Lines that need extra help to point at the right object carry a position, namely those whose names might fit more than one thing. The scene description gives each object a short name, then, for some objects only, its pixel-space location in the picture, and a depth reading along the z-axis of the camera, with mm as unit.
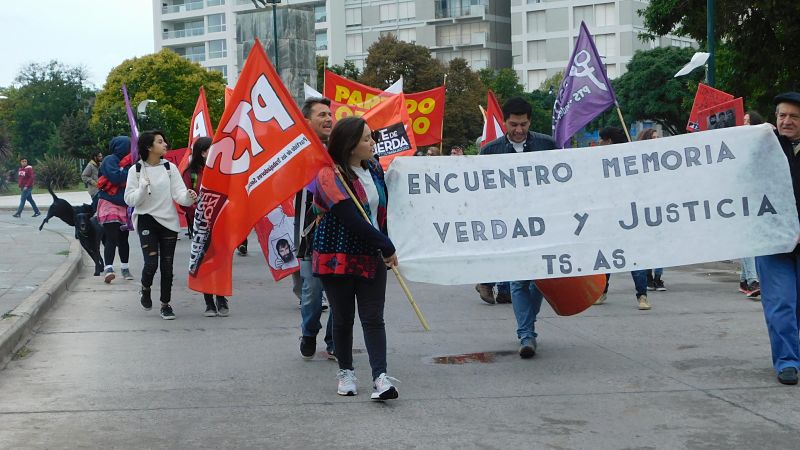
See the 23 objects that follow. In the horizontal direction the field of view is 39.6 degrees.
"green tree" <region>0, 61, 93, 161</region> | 111875
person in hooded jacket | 13375
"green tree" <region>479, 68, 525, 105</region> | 77312
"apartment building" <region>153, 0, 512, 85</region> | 90812
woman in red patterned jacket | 6445
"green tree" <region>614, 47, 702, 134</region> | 68438
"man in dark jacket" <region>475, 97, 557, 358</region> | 8039
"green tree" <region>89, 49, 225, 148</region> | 80125
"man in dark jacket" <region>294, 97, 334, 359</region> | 7730
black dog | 15016
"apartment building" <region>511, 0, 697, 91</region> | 82500
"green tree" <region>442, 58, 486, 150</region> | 69250
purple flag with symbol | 12156
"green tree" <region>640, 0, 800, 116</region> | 21062
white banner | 7297
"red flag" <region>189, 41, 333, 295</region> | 7133
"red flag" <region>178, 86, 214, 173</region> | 15492
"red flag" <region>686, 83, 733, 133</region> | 14625
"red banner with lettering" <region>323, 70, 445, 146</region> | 18438
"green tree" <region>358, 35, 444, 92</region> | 71500
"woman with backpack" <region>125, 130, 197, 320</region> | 10695
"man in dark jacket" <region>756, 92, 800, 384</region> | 6781
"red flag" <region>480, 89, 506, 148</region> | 15742
